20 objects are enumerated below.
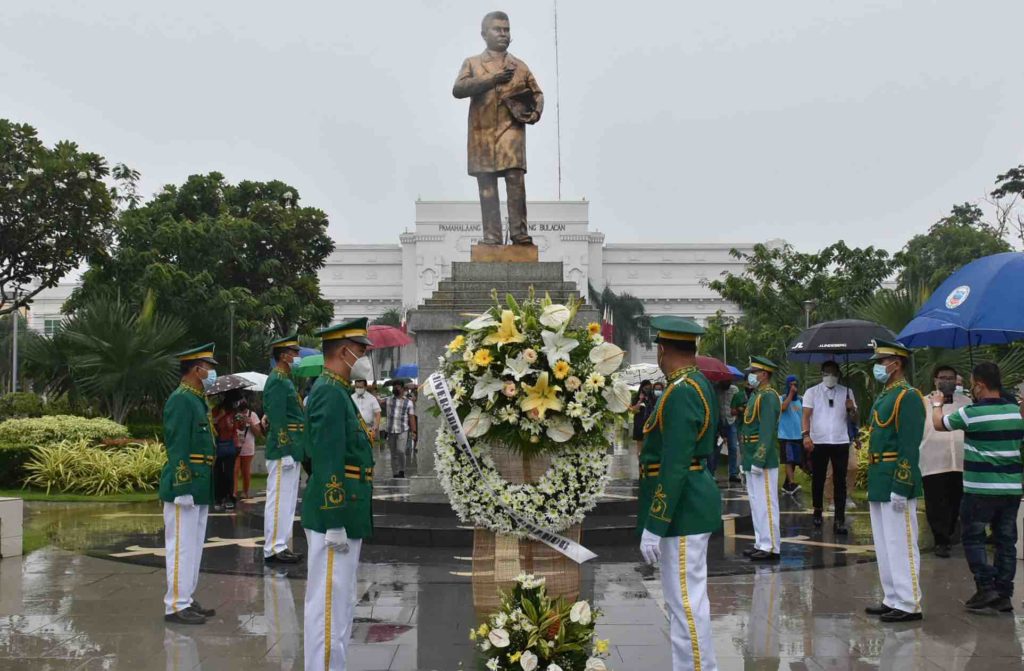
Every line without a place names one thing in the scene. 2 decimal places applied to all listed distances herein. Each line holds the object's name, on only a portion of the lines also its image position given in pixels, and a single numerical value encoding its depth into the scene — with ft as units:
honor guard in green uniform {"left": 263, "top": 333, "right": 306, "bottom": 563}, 31.65
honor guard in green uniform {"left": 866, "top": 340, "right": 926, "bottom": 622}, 23.58
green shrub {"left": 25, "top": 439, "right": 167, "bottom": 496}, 53.83
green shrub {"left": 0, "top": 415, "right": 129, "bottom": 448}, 56.18
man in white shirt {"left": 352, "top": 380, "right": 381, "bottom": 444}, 50.11
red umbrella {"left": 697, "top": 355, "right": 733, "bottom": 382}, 59.16
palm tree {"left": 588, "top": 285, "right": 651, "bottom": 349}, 250.57
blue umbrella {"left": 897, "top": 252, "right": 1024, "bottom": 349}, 28.02
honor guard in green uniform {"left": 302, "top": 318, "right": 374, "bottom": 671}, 17.98
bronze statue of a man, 40.91
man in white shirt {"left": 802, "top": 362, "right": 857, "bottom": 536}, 36.65
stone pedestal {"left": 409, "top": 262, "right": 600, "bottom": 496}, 38.60
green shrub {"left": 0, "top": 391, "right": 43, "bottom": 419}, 68.95
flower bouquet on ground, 15.38
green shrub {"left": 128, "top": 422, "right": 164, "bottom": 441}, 72.28
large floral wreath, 17.58
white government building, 279.69
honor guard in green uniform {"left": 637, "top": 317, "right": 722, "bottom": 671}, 17.22
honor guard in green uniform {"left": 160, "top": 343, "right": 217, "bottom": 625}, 23.94
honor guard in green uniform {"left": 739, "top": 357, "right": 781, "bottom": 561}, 31.76
